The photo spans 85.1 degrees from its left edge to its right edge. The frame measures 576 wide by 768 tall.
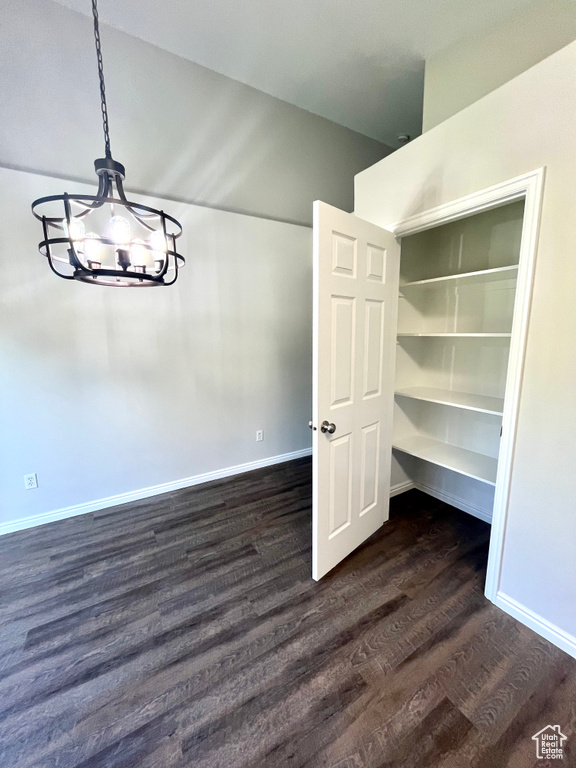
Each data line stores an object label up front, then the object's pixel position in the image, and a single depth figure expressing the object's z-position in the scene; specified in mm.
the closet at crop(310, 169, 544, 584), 1673
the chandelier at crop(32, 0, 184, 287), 1146
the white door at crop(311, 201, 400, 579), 1717
